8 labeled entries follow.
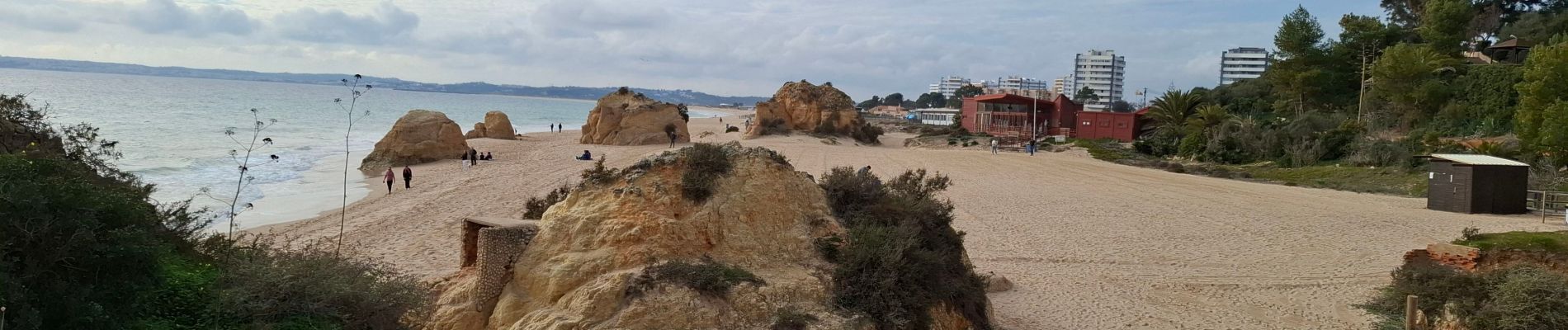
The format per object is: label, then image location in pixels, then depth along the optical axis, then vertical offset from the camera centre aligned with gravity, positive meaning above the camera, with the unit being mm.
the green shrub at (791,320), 6867 -1556
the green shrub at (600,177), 7977 -581
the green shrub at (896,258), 7391 -1174
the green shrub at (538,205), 9781 -1074
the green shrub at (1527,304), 8797 -1476
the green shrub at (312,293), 6645 -1517
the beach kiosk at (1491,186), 20500 -681
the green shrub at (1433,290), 9547 -1525
